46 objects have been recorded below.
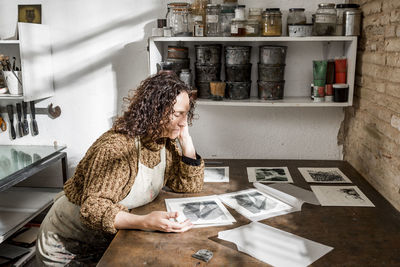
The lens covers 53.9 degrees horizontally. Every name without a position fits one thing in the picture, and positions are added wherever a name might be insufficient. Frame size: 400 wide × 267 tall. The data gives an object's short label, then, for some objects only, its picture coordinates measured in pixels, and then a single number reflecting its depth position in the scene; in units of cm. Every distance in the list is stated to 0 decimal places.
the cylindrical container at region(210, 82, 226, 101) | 251
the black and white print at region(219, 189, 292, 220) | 175
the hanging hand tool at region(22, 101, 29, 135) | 294
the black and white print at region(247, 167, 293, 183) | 221
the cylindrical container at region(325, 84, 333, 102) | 245
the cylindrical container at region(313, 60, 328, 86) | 245
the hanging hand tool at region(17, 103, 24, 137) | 293
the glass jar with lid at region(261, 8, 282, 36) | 242
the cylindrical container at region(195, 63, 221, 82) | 256
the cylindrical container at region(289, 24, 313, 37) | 239
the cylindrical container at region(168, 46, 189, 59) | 256
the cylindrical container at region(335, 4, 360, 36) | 236
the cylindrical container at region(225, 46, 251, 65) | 253
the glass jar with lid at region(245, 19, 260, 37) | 242
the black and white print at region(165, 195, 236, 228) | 166
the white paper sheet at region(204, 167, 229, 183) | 221
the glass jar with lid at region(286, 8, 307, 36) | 246
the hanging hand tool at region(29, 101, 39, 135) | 294
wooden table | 135
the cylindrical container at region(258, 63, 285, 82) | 252
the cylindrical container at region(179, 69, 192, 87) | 254
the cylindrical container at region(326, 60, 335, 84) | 247
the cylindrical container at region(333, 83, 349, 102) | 240
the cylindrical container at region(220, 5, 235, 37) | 247
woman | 159
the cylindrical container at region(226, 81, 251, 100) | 255
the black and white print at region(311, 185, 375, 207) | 187
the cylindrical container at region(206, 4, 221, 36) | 246
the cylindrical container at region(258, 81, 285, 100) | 254
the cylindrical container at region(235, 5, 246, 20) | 237
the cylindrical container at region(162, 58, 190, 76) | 256
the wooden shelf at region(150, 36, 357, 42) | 236
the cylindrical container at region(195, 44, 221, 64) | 255
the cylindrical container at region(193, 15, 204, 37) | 244
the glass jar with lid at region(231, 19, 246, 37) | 240
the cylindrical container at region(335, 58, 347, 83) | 243
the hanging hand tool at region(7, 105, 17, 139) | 292
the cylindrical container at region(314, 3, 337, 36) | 240
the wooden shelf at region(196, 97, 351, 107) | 244
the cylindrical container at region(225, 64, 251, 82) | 254
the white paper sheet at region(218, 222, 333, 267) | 136
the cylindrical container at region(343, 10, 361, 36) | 234
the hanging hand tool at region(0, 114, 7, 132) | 299
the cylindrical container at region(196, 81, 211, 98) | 258
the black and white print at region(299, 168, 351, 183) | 222
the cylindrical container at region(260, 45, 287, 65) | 249
